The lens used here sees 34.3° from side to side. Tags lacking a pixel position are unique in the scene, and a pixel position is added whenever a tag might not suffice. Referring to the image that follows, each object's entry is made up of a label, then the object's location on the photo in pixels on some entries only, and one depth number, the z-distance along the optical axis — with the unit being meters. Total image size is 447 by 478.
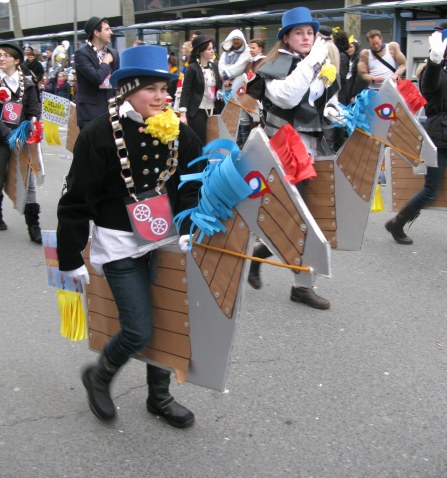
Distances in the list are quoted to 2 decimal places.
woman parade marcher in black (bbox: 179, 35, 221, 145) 8.15
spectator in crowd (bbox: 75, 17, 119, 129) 6.93
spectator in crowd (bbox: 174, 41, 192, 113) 13.45
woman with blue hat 4.37
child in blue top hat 2.92
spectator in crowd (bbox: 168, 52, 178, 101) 12.07
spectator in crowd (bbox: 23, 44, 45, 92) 15.71
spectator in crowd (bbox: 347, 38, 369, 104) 10.20
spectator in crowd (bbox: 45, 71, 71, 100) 20.45
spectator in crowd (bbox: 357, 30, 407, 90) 10.06
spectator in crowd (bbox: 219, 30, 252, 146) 10.54
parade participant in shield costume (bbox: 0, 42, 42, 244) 6.33
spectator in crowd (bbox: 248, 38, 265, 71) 11.20
